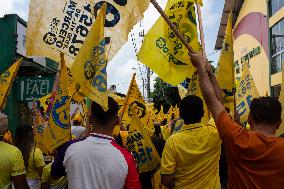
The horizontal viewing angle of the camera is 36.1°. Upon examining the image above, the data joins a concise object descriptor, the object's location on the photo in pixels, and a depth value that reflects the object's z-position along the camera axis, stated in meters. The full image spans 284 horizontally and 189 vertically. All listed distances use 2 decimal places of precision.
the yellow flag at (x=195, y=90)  4.49
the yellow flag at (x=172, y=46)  4.90
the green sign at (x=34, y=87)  9.23
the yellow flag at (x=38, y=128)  6.08
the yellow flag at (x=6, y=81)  5.01
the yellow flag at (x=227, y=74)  4.07
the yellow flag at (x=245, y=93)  6.22
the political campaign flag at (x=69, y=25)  4.15
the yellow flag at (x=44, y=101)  8.75
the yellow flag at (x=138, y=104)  6.70
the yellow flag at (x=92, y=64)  3.25
